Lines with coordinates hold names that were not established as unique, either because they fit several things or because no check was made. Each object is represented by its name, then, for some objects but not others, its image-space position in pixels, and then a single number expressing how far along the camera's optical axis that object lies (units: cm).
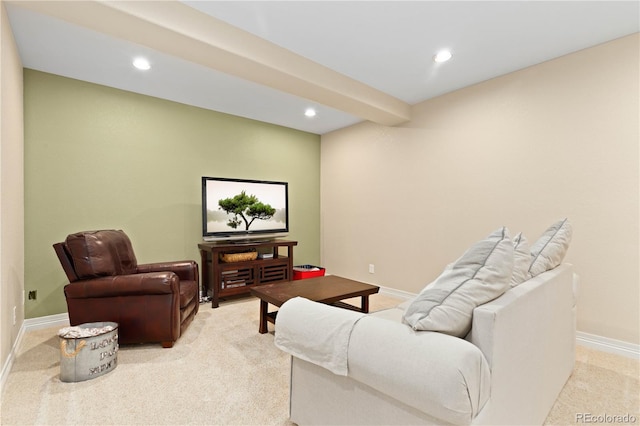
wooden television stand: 370
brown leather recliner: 241
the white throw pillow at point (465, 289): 118
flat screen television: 402
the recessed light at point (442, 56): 279
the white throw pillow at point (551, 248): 177
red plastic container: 467
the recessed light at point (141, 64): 288
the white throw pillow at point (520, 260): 150
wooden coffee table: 265
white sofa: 104
